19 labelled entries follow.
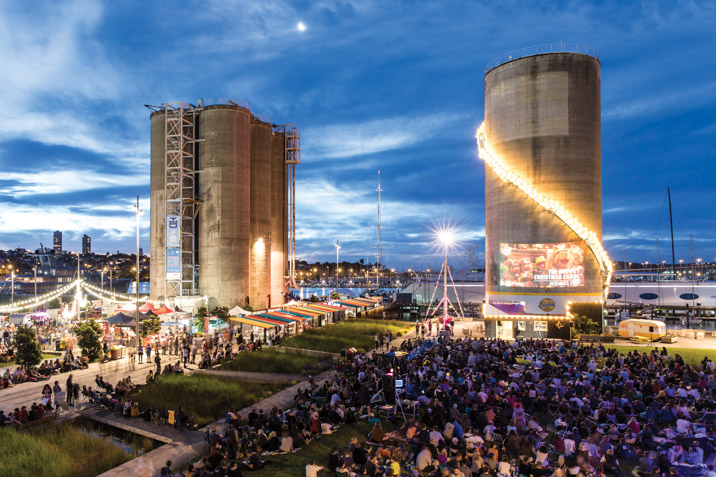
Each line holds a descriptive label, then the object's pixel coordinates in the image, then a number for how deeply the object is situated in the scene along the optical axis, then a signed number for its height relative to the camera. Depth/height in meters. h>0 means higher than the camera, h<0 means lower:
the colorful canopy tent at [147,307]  38.94 -4.30
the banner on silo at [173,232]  54.16 +2.94
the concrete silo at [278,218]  68.88 +5.81
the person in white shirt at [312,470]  13.36 -6.14
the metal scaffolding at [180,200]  55.16 +7.04
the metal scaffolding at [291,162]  75.69 +15.06
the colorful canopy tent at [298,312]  44.36 -5.56
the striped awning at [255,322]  38.09 -5.41
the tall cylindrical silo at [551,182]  48.03 +7.37
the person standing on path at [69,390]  21.83 -6.15
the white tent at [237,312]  48.06 -5.71
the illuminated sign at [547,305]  47.81 -5.40
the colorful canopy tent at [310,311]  47.43 -5.74
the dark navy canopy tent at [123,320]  33.44 -4.47
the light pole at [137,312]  30.70 -3.57
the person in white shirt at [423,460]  14.25 -6.28
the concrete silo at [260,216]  63.75 +5.60
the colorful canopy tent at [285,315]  41.88 -5.39
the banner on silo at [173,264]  55.09 -0.79
